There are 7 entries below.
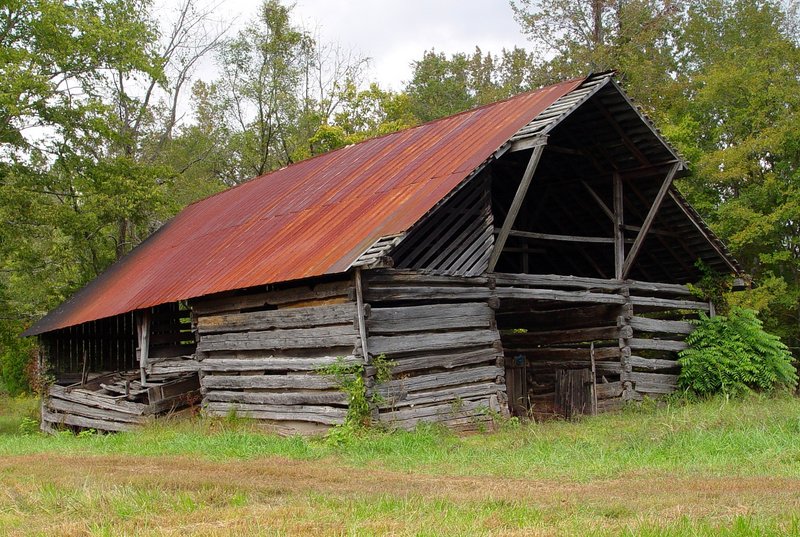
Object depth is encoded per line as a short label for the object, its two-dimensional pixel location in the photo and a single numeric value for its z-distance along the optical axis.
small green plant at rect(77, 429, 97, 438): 16.48
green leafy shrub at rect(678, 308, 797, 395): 17.36
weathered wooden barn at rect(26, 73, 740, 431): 13.32
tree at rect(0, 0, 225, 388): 22.27
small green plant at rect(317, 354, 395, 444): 12.50
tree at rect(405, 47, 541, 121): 40.12
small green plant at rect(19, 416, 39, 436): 20.50
